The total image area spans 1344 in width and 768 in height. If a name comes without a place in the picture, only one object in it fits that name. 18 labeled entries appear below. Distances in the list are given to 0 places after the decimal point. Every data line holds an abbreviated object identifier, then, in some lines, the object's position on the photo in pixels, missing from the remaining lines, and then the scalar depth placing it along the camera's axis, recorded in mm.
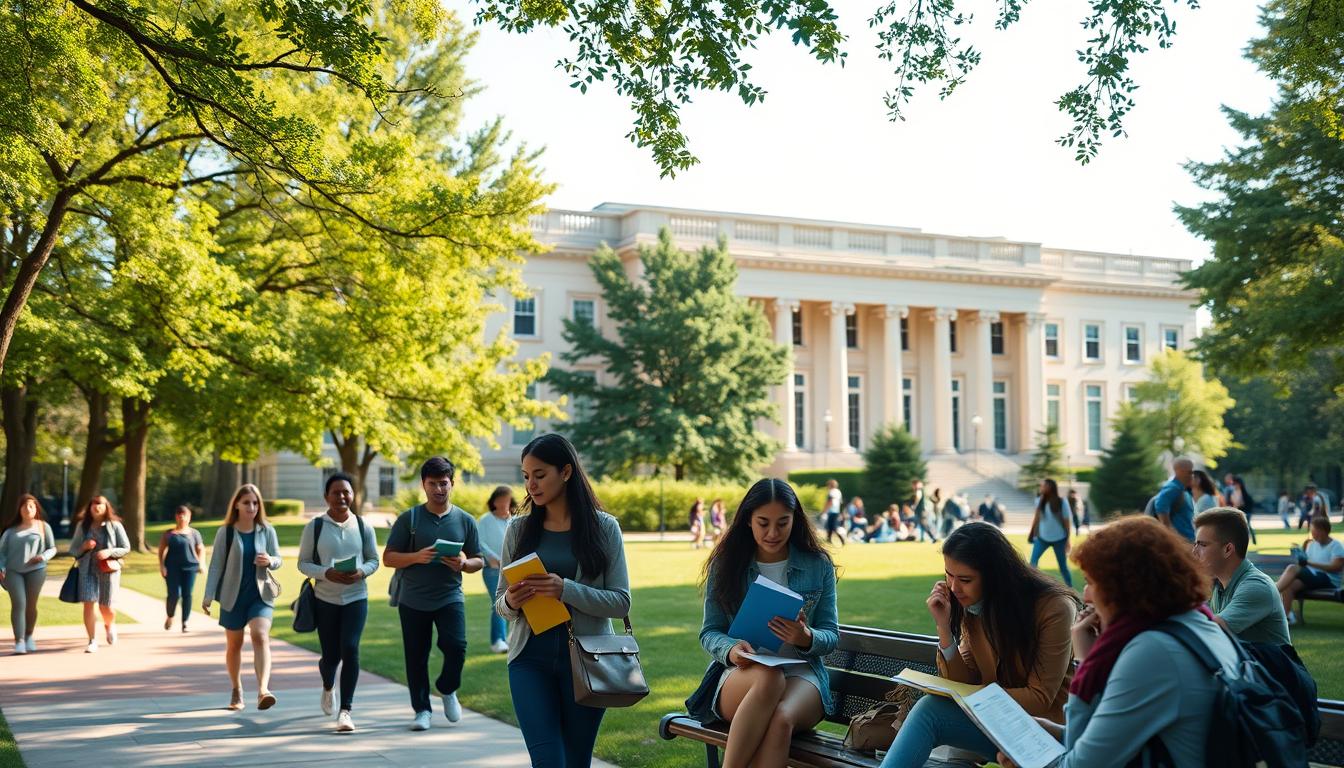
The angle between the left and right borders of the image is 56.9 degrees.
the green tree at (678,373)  47344
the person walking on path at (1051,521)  18609
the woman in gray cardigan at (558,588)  5363
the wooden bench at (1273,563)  17922
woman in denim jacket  5328
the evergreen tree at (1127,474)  49938
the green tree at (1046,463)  56594
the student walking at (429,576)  8539
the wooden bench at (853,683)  5359
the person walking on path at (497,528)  13047
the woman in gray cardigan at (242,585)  9734
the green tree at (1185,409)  60219
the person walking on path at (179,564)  15602
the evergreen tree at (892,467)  48062
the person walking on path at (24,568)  13683
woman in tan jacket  4941
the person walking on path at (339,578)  8859
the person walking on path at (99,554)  14133
